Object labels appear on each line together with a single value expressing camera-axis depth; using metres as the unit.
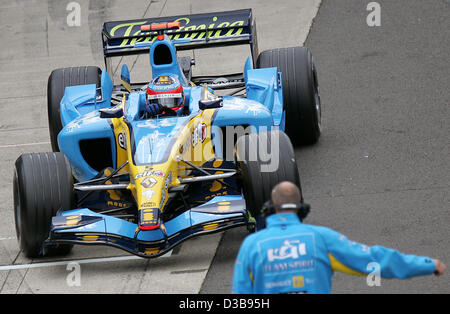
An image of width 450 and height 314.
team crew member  11.48
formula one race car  18.03
